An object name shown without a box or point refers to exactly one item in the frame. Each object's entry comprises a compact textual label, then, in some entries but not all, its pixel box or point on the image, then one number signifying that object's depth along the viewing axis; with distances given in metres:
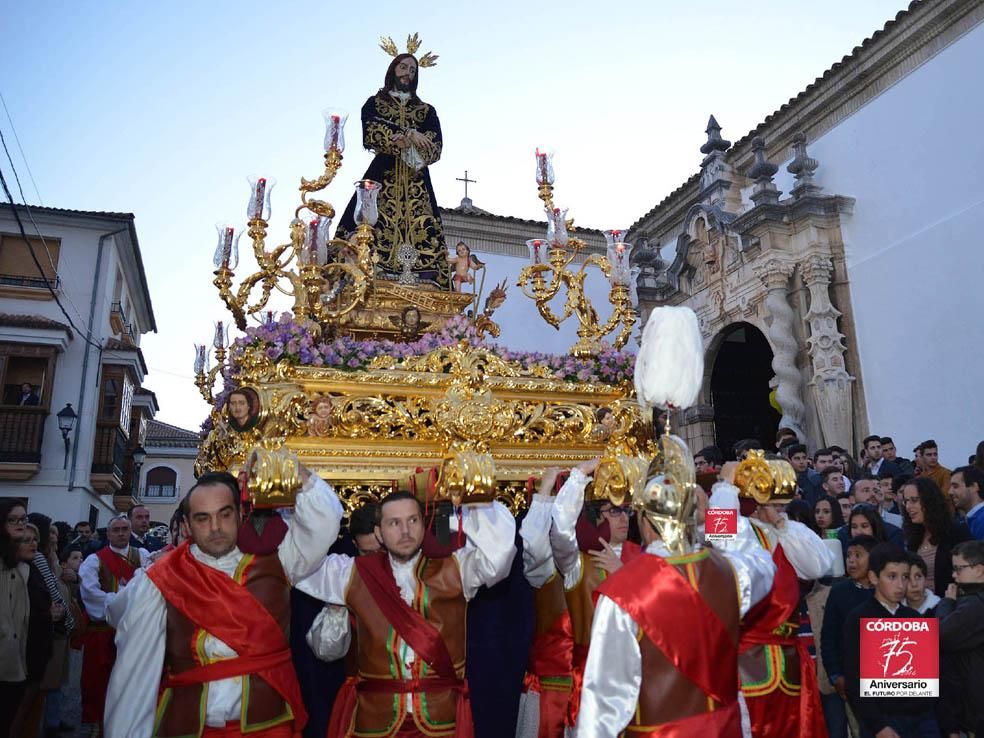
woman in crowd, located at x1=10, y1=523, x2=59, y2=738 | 4.21
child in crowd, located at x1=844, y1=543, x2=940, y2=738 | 3.08
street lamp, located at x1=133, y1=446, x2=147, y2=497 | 16.83
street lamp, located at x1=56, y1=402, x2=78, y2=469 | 13.51
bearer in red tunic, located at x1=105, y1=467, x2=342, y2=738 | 2.53
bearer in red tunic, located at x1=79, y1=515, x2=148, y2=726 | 5.37
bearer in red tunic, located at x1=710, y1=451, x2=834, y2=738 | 3.08
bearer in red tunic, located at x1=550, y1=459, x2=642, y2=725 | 3.06
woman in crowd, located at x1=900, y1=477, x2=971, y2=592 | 3.94
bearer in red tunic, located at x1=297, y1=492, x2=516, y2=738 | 2.83
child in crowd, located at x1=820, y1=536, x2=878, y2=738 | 3.78
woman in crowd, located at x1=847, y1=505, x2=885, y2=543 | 4.21
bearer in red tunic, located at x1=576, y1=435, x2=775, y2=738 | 1.99
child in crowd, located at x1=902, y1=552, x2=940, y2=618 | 3.38
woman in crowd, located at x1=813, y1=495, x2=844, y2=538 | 4.68
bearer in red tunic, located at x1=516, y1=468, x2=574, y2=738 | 3.71
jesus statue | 5.96
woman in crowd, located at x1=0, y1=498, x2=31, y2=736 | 3.95
